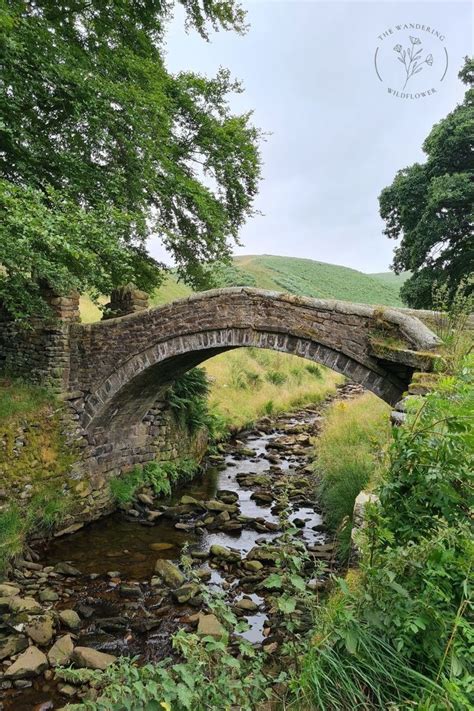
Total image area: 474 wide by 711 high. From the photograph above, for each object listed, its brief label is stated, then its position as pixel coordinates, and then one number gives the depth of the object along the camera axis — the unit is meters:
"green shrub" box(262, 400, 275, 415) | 17.51
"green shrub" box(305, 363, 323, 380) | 23.37
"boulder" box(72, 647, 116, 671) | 4.73
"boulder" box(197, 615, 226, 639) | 5.19
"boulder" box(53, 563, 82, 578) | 6.71
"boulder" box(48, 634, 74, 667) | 4.82
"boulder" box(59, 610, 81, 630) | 5.54
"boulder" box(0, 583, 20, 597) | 5.92
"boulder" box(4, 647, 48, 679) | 4.59
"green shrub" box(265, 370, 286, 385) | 20.66
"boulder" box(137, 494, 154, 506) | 9.53
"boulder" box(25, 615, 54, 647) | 5.16
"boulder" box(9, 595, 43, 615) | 5.64
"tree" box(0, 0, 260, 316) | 6.20
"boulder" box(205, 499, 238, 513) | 9.20
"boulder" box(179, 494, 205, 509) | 9.51
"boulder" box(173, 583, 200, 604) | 6.08
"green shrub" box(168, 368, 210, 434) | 11.41
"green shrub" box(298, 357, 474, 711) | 1.85
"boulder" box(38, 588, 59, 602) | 5.98
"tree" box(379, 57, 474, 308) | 14.60
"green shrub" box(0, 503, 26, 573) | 6.57
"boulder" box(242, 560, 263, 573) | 6.88
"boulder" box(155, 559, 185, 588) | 6.52
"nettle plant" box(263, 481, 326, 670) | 2.54
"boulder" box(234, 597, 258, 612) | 5.86
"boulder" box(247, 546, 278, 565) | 7.14
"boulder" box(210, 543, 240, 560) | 7.27
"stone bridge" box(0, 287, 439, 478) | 6.68
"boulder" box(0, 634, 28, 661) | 4.89
